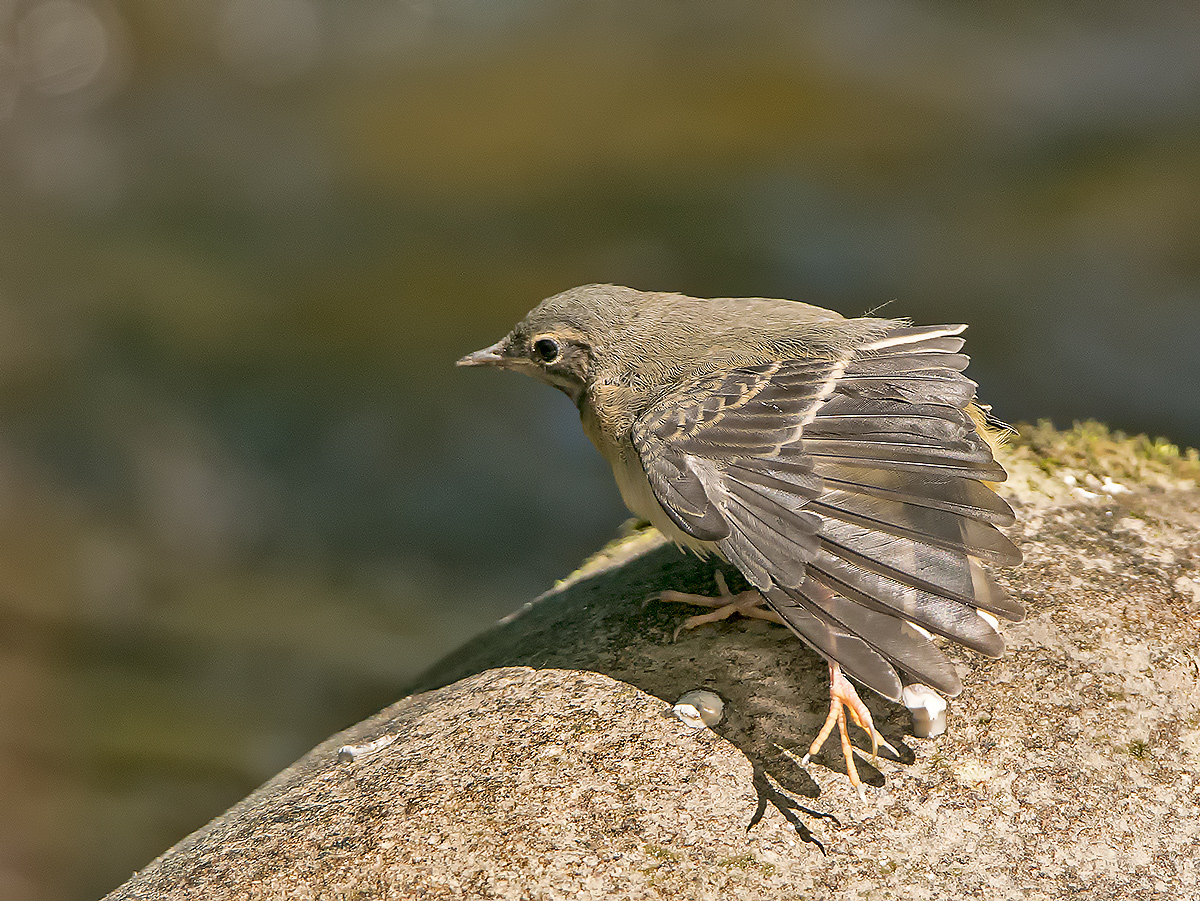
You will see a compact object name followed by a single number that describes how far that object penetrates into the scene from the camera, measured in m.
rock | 6.91
